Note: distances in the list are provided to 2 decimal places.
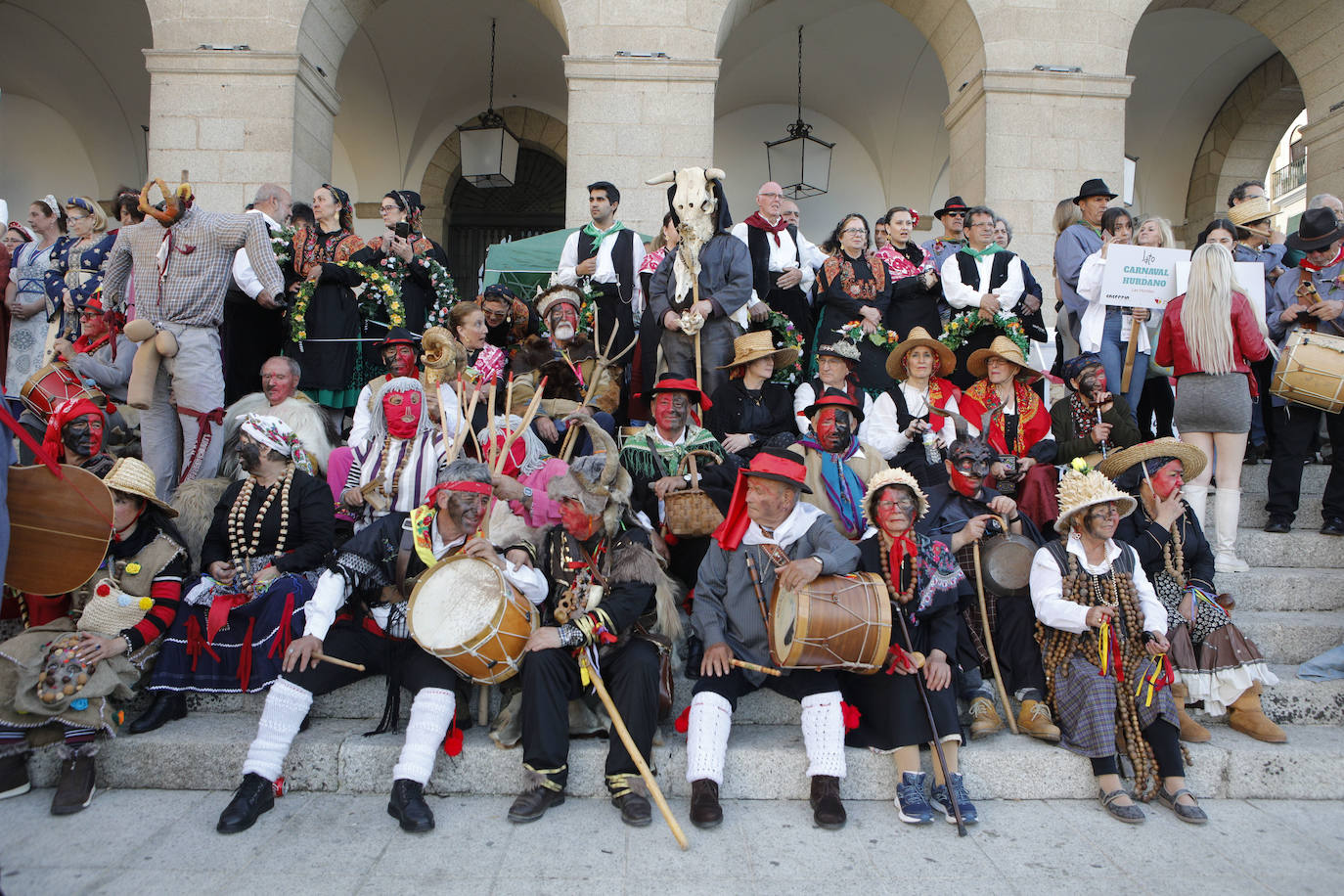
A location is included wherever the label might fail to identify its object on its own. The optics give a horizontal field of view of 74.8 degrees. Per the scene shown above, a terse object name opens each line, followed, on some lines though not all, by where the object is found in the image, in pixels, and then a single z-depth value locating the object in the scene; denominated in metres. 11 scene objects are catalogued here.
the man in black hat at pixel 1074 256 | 6.31
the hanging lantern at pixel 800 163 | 11.47
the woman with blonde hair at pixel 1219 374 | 5.20
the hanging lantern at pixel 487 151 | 10.44
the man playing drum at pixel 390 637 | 3.41
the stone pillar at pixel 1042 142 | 8.11
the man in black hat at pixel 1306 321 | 5.53
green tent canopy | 7.28
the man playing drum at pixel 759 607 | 3.51
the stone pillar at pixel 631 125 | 7.94
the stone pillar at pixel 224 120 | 7.91
